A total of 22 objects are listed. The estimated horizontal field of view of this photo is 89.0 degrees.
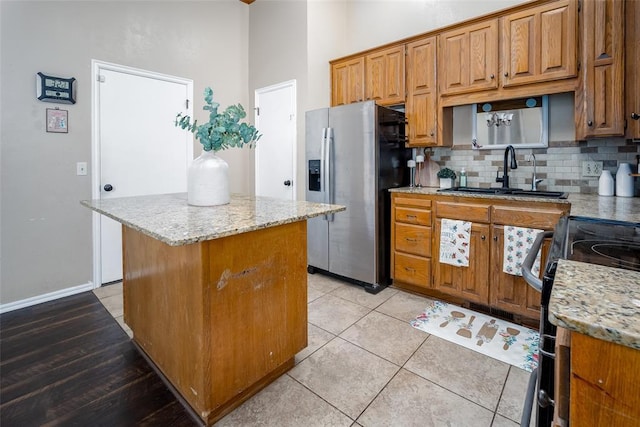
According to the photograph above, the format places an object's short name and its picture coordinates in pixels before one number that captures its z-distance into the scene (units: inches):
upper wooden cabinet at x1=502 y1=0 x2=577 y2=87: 90.2
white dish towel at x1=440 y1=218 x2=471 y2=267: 100.6
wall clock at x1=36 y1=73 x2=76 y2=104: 105.4
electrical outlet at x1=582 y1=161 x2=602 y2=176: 98.1
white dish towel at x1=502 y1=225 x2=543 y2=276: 88.1
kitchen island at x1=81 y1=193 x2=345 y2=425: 54.2
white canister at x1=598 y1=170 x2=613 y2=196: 92.7
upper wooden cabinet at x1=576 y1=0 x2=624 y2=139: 82.3
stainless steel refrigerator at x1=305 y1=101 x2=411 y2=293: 115.5
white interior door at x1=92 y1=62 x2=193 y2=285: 121.1
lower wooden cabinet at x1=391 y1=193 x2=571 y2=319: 89.5
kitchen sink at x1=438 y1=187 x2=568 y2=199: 99.0
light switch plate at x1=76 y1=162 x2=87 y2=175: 116.0
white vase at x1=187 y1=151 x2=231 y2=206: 71.2
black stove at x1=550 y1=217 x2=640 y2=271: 32.4
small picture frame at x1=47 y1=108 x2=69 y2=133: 108.7
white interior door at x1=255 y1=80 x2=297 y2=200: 150.3
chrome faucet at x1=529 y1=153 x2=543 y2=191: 106.4
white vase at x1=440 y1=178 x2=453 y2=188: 124.6
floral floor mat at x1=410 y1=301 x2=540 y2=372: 78.5
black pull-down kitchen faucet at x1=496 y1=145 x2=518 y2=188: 106.9
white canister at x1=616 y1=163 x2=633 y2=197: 89.3
